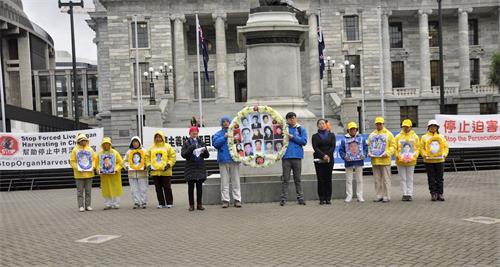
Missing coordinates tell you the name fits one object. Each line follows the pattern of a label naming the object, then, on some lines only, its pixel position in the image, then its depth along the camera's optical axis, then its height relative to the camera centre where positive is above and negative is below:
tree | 44.17 +2.76
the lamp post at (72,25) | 30.70 +5.13
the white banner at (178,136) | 22.12 -0.81
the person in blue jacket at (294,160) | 12.69 -1.07
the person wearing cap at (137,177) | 13.94 -1.48
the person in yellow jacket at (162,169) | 13.66 -1.27
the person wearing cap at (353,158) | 13.26 -1.12
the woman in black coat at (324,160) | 12.81 -1.10
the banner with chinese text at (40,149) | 21.56 -1.11
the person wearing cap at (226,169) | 12.82 -1.25
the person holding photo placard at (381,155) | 13.27 -1.09
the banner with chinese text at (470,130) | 22.09 -0.94
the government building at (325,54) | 53.69 +5.44
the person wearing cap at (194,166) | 12.64 -1.14
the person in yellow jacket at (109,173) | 14.09 -1.39
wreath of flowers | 12.84 -0.65
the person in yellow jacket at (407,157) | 13.25 -1.15
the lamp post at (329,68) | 52.22 +3.89
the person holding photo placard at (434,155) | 13.06 -1.12
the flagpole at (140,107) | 36.50 +0.61
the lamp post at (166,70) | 52.12 +4.15
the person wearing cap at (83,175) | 13.82 -1.37
